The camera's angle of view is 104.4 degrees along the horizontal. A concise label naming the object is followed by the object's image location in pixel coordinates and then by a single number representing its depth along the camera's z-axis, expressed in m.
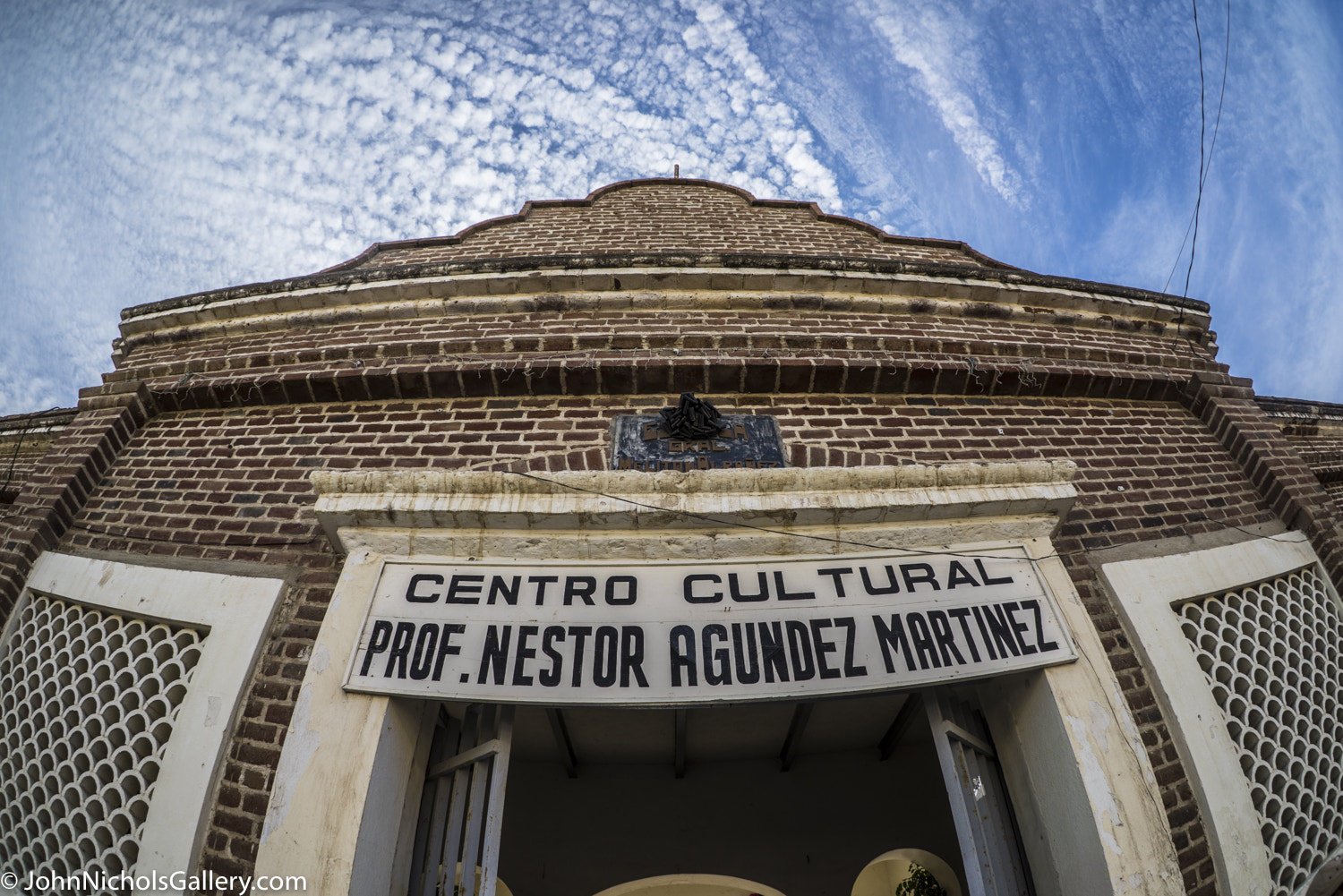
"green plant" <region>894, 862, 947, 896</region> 5.00
